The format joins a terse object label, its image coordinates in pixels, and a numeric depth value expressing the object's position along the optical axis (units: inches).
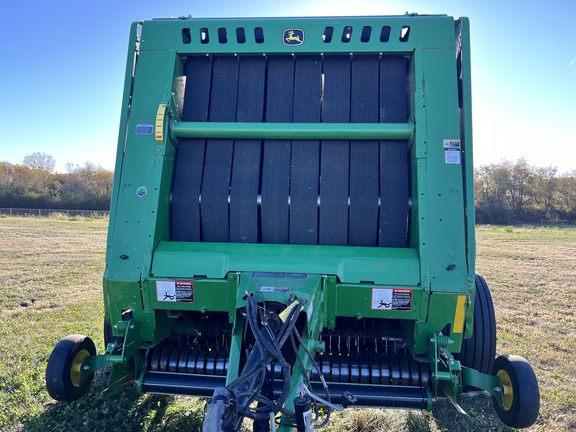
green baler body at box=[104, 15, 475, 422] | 115.7
